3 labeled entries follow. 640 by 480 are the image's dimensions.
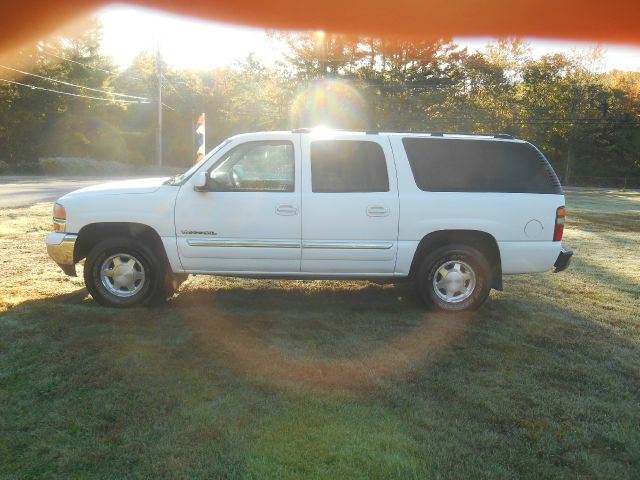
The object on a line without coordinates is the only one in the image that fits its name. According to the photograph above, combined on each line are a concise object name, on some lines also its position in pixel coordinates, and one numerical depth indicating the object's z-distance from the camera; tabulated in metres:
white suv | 5.79
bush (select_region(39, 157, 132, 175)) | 35.91
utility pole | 37.34
